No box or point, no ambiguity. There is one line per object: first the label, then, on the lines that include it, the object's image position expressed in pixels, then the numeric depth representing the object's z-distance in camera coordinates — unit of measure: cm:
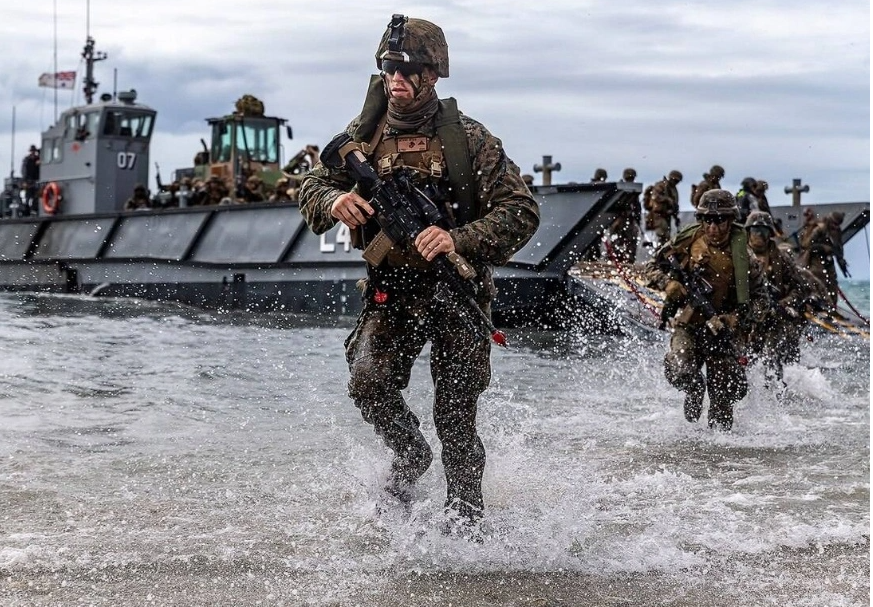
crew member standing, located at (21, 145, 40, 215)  2794
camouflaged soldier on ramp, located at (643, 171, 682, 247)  2016
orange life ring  2656
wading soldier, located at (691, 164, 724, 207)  1567
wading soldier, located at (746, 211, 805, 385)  1171
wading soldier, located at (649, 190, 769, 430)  908
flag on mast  2872
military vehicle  2631
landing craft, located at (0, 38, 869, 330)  1842
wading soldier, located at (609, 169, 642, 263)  1859
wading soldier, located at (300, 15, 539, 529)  505
